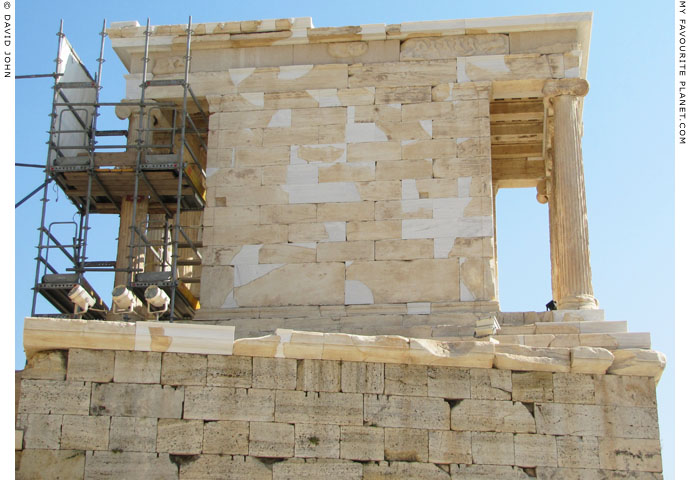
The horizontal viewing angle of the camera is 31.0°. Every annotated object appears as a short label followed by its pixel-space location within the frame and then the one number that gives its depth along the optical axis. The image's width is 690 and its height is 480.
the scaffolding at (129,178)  20.00
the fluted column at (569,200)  19.19
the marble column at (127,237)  20.51
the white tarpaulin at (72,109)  21.20
